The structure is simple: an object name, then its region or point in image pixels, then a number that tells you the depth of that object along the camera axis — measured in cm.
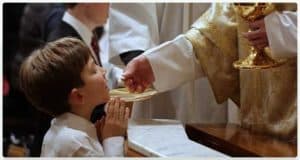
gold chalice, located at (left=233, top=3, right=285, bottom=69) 368
